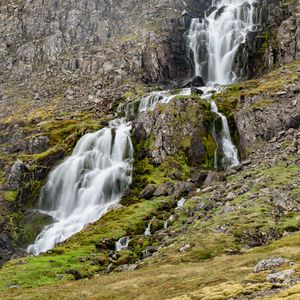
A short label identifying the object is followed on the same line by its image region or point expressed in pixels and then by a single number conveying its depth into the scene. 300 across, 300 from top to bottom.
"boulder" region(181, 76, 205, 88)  119.49
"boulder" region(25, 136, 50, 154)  99.94
